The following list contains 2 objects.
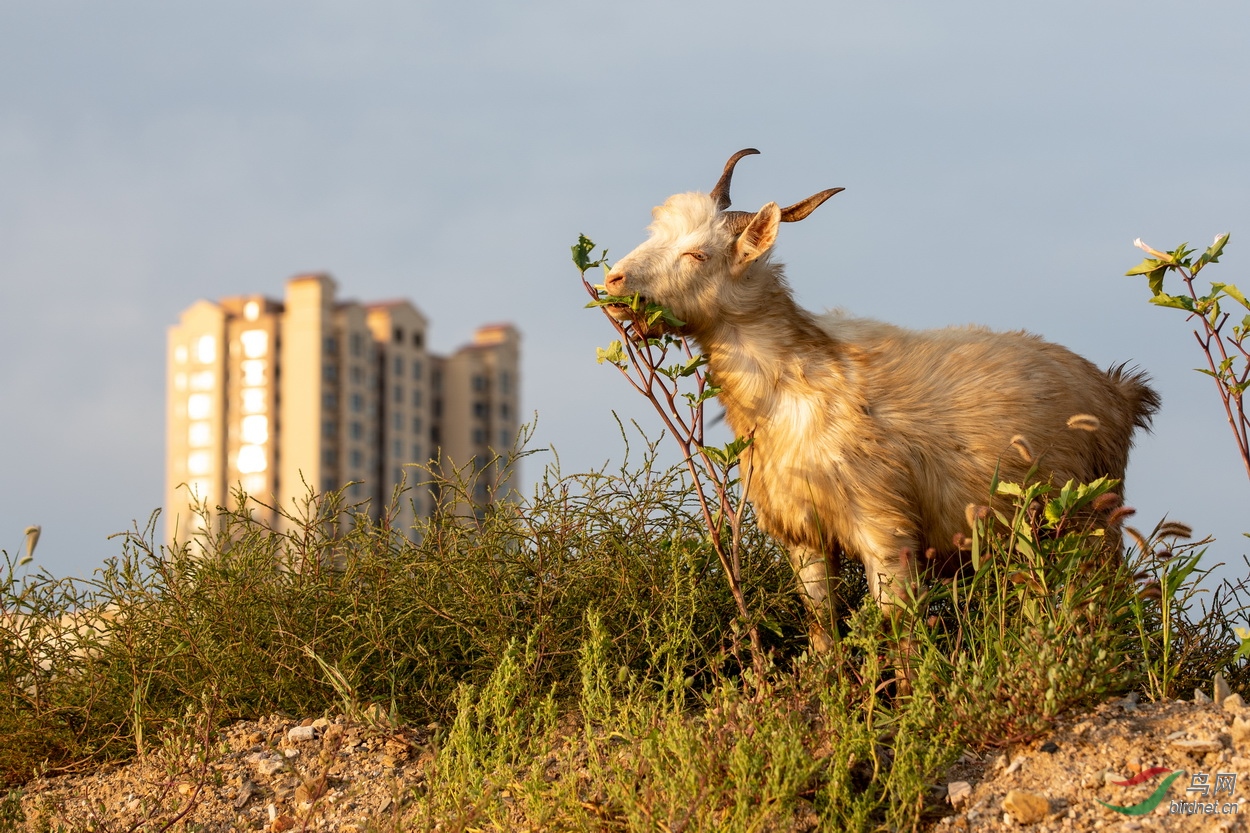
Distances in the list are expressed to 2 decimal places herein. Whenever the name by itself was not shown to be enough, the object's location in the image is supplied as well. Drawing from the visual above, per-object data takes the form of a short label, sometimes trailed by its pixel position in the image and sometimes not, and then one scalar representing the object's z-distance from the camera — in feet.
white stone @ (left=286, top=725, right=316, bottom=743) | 19.40
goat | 18.81
